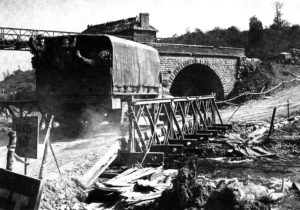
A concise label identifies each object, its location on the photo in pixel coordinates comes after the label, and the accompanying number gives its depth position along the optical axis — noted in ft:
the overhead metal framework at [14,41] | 82.07
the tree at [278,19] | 195.60
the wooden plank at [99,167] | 24.59
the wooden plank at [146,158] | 30.14
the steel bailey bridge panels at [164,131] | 30.37
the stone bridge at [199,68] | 85.85
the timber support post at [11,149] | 17.53
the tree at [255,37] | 145.59
